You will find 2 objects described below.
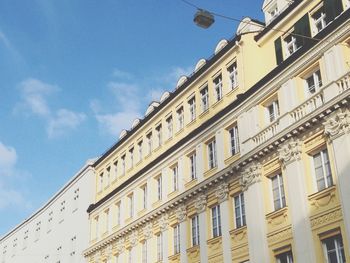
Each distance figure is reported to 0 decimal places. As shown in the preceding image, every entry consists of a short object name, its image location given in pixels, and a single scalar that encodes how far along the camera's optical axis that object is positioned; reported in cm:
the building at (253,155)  2523
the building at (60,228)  4891
